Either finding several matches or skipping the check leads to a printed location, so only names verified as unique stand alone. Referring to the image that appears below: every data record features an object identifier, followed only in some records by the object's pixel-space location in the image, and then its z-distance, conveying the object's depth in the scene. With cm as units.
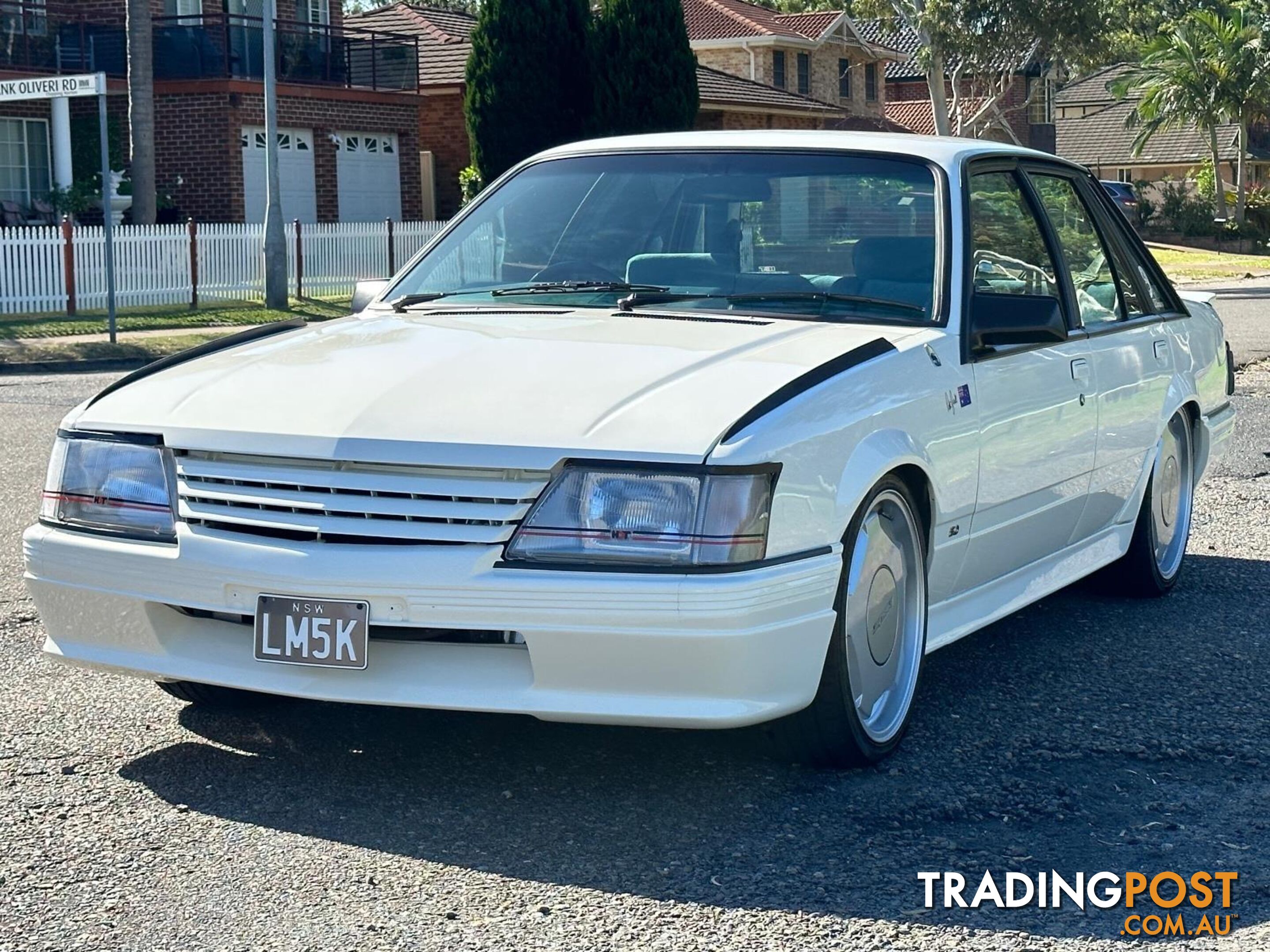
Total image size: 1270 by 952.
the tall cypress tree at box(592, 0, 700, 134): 3177
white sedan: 391
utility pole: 2405
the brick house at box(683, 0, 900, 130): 5588
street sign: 1806
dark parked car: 5269
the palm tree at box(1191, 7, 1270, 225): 5481
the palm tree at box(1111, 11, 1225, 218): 5588
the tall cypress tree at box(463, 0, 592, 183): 3181
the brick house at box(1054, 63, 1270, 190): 7269
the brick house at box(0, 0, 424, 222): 3328
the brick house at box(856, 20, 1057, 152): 6850
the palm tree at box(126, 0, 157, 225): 2778
